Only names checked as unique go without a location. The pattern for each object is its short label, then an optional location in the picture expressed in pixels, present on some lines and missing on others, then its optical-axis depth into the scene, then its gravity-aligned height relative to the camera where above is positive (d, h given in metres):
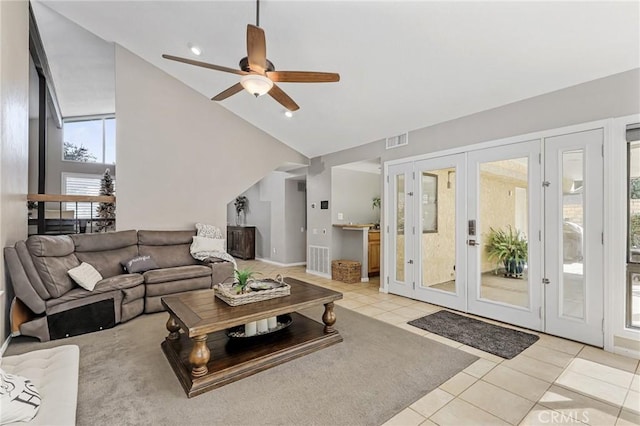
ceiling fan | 2.50 +1.26
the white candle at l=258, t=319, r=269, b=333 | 2.85 -1.08
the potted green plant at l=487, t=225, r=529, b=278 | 3.55 -0.42
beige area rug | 1.91 -1.30
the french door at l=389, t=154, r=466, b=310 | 4.08 -0.23
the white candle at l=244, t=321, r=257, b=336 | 2.78 -1.08
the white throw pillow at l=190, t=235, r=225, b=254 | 4.90 -0.51
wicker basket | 5.77 -1.10
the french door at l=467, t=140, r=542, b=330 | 3.38 -0.12
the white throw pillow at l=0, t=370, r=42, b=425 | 1.33 -0.88
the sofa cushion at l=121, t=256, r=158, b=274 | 4.04 -0.70
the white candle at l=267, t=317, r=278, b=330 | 2.94 -1.09
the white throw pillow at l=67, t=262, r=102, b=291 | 3.36 -0.72
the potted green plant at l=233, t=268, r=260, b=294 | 2.73 -0.63
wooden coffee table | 2.18 -1.18
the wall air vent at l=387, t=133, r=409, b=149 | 4.72 +1.22
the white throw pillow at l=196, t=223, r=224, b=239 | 5.12 -0.29
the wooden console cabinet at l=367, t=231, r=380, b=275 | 6.20 -0.79
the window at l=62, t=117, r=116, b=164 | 7.68 +1.96
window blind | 7.27 +0.77
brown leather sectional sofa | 3.01 -0.80
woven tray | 2.58 -0.73
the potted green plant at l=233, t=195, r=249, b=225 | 9.58 +0.38
